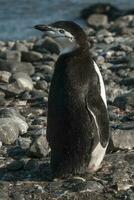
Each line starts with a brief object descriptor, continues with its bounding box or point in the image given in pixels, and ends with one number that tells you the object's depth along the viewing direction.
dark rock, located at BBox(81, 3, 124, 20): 40.19
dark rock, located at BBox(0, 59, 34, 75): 20.22
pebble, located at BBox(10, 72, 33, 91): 17.67
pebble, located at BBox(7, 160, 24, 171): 11.61
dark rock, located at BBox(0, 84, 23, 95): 17.06
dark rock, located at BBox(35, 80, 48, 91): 17.97
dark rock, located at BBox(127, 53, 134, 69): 19.87
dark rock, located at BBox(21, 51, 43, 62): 22.14
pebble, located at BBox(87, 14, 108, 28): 35.62
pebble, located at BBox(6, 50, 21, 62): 22.22
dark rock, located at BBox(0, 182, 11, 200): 10.41
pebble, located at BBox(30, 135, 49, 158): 12.02
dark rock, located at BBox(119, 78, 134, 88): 18.23
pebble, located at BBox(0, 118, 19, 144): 13.04
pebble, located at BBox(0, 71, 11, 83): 18.80
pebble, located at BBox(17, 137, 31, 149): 12.70
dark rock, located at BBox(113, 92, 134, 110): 15.26
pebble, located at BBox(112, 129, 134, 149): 12.02
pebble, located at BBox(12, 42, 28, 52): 24.91
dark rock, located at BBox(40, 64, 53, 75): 19.99
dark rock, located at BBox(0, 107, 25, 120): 14.22
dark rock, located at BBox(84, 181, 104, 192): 10.52
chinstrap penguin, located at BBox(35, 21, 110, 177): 10.84
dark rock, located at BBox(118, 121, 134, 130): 12.86
